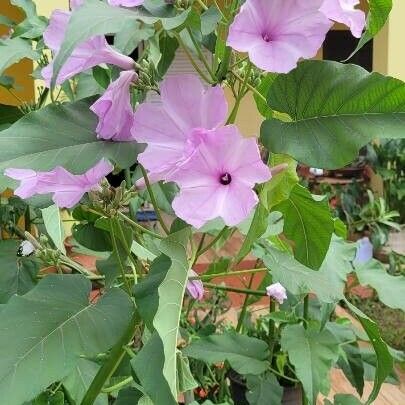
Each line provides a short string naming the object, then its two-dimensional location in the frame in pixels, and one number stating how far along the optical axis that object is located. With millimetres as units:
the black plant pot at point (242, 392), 1667
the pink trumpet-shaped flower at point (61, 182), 638
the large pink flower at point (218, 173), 537
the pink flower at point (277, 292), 1441
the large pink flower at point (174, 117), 554
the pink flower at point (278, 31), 524
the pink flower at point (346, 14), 541
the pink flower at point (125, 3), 560
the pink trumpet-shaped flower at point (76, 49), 599
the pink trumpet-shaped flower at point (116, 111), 586
